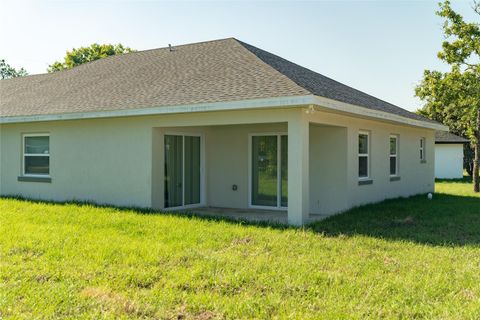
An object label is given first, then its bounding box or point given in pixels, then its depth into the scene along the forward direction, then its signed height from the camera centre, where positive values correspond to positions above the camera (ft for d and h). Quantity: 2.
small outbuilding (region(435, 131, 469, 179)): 97.59 -0.14
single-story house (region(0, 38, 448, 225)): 33.94 +1.62
